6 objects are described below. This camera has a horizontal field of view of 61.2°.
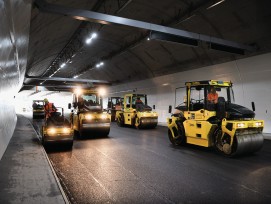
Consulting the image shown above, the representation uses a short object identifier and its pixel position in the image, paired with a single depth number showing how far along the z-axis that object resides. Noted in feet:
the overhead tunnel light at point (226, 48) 36.35
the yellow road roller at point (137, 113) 48.85
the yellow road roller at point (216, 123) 23.56
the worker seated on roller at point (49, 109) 30.55
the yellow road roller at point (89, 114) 35.09
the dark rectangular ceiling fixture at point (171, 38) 32.10
